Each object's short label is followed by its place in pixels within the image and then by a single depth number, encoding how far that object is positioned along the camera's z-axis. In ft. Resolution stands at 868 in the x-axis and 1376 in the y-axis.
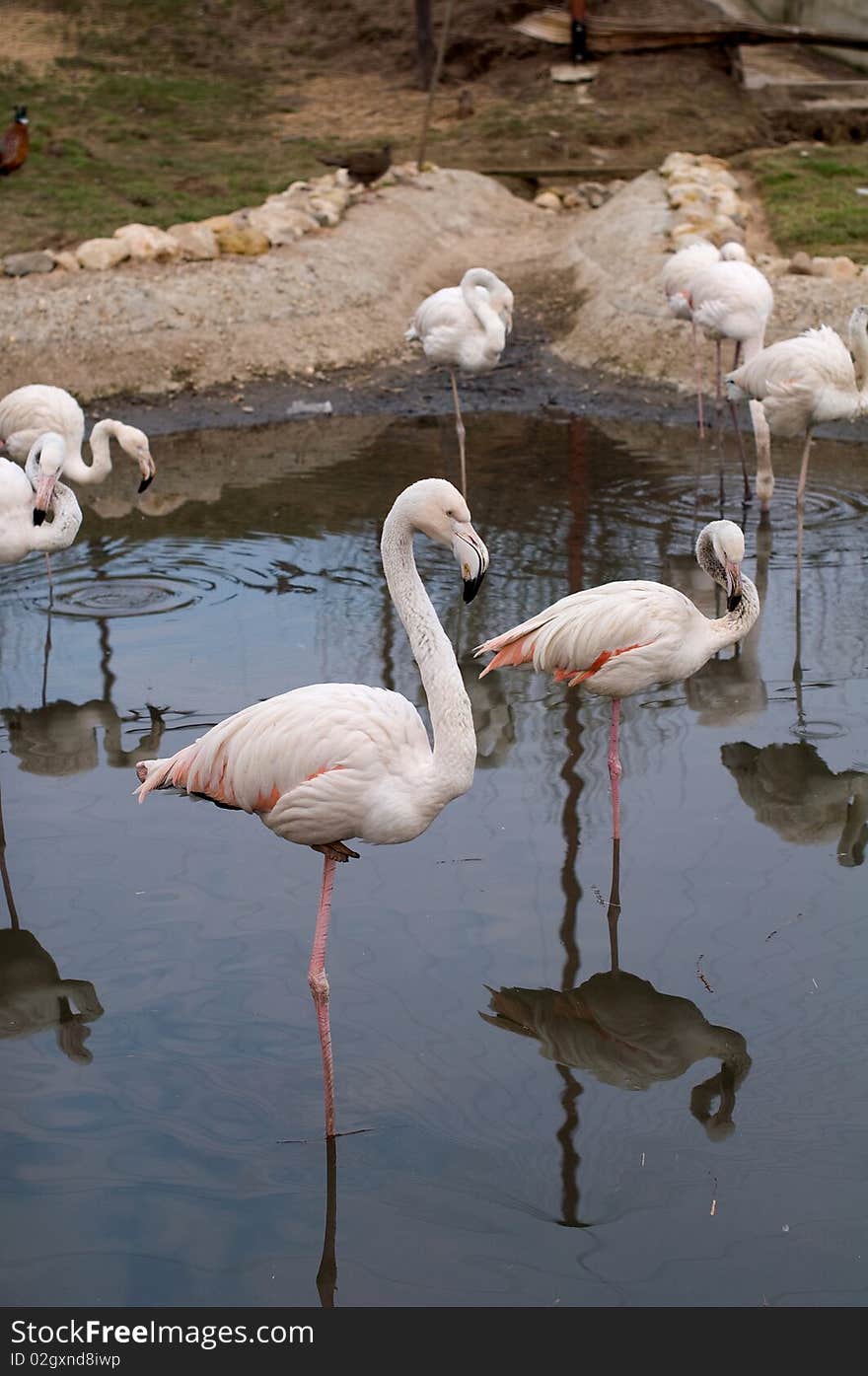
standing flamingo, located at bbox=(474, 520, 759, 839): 17.81
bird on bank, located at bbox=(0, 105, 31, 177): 54.95
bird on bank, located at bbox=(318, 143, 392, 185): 54.49
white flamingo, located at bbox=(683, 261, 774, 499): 31.55
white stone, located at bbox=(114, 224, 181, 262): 43.93
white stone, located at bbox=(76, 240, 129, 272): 43.19
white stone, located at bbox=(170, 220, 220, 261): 44.68
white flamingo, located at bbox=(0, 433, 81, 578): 23.61
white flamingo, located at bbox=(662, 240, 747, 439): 34.60
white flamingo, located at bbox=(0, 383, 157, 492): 29.12
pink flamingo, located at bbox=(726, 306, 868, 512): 26.45
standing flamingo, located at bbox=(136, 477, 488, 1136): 13.00
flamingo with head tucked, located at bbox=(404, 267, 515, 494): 33.30
